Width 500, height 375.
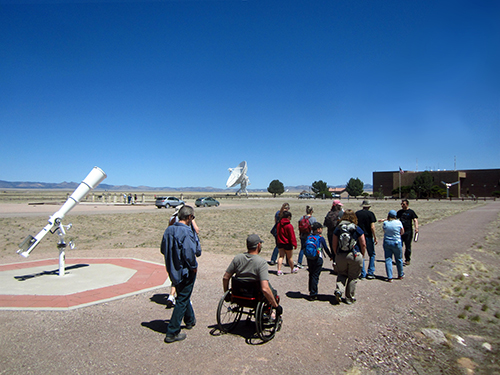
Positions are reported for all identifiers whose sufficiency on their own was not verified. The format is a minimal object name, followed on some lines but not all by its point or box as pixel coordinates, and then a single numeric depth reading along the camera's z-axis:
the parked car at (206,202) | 40.78
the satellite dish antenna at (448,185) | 73.54
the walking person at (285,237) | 7.16
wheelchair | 4.07
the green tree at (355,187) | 101.42
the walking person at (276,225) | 7.38
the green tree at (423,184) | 76.12
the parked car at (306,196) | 79.54
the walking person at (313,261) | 5.63
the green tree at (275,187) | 110.00
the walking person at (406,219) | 8.34
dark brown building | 80.44
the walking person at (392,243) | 7.03
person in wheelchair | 3.99
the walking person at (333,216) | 7.55
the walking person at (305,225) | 7.38
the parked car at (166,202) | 36.19
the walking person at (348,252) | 5.34
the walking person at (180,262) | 4.02
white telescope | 6.77
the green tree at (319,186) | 104.88
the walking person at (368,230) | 7.16
